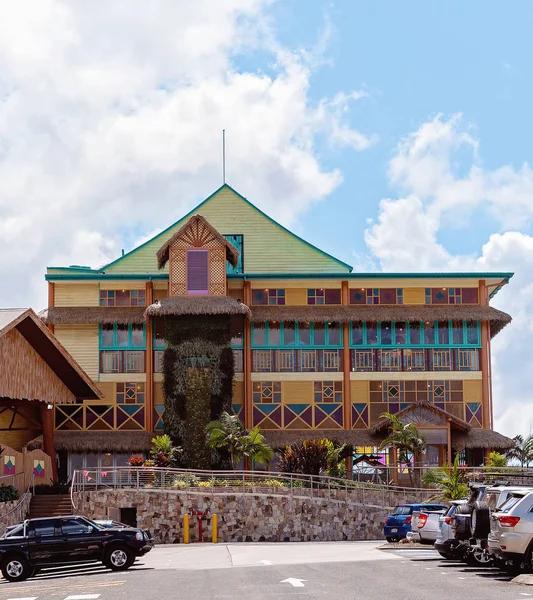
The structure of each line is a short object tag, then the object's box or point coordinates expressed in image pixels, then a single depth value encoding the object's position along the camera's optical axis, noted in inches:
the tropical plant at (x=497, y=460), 2158.0
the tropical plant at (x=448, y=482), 1860.2
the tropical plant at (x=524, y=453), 3208.7
